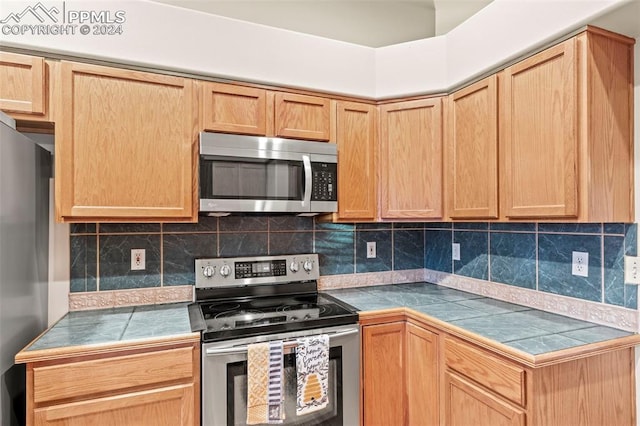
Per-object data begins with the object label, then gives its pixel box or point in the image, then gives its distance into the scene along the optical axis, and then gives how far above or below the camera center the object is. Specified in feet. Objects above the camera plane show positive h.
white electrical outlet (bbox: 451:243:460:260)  7.89 -0.88
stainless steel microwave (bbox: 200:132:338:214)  5.96 +0.66
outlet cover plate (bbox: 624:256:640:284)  4.79 -0.79
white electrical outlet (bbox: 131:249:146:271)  6.51 -0.86
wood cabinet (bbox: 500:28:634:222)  4.53 +1.08
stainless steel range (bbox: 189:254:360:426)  5.15 -1.74
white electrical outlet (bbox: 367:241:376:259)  8.28 -0.88
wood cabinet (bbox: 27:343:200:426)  4.41 -2.29
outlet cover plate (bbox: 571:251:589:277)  5.39 -0.80
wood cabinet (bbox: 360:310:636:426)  4.26 -2.34
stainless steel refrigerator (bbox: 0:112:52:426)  4.45 -0.59
